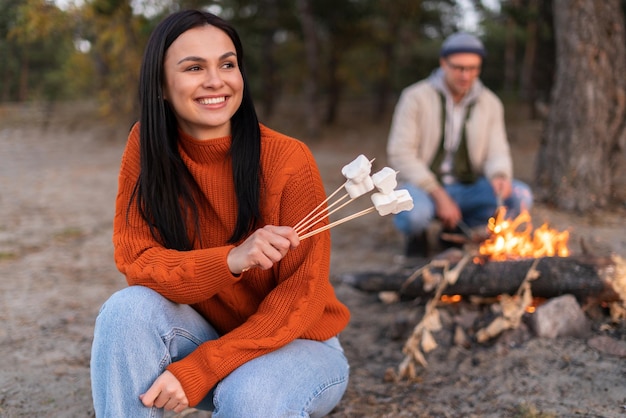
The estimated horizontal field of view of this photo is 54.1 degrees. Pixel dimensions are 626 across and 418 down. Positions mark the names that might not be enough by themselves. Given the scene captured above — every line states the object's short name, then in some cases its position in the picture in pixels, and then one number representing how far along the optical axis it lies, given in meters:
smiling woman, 1.77
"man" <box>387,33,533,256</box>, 4.16
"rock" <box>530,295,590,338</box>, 2.97
